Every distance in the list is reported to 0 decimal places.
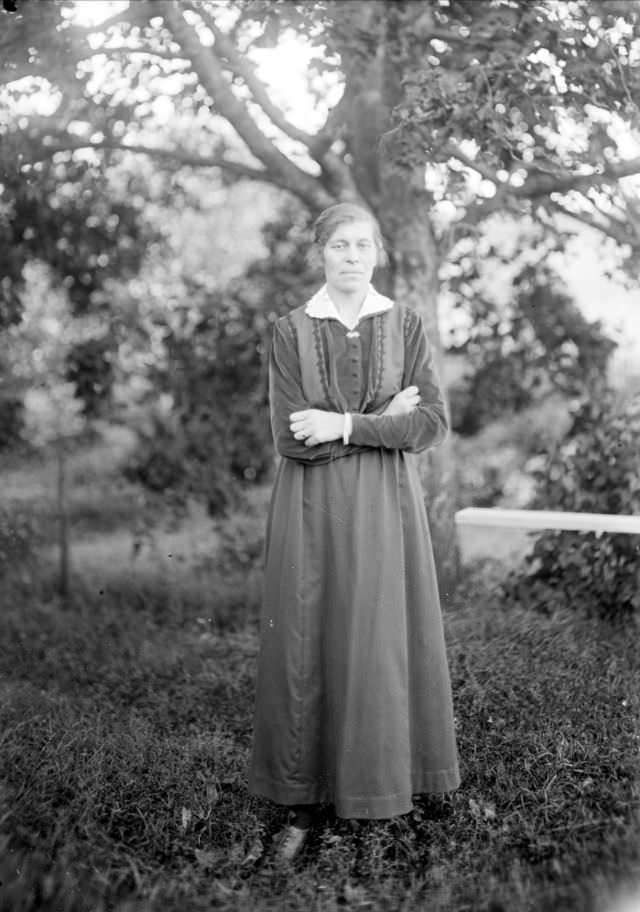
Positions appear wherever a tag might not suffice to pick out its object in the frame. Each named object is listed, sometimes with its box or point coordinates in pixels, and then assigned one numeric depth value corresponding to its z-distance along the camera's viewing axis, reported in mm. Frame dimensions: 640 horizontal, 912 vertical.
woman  3150
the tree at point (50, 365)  7516
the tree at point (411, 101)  4535
